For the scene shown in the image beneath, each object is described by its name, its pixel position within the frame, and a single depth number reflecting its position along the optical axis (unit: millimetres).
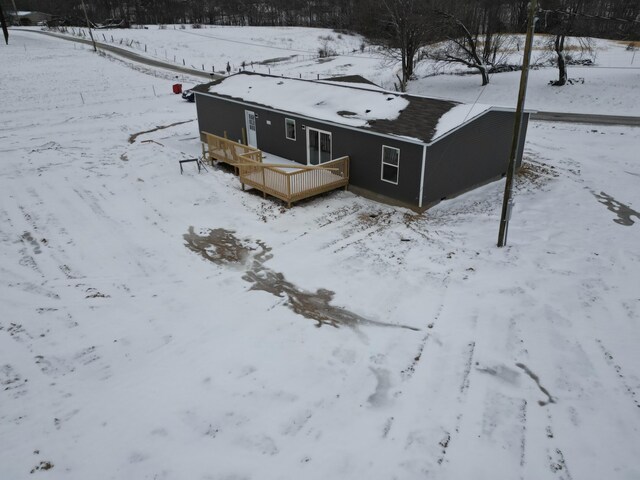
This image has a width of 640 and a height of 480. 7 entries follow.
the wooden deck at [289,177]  15250
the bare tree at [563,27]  31562
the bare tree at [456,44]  33781
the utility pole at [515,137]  10125
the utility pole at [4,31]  55953
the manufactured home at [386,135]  14531
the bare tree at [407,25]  34344
